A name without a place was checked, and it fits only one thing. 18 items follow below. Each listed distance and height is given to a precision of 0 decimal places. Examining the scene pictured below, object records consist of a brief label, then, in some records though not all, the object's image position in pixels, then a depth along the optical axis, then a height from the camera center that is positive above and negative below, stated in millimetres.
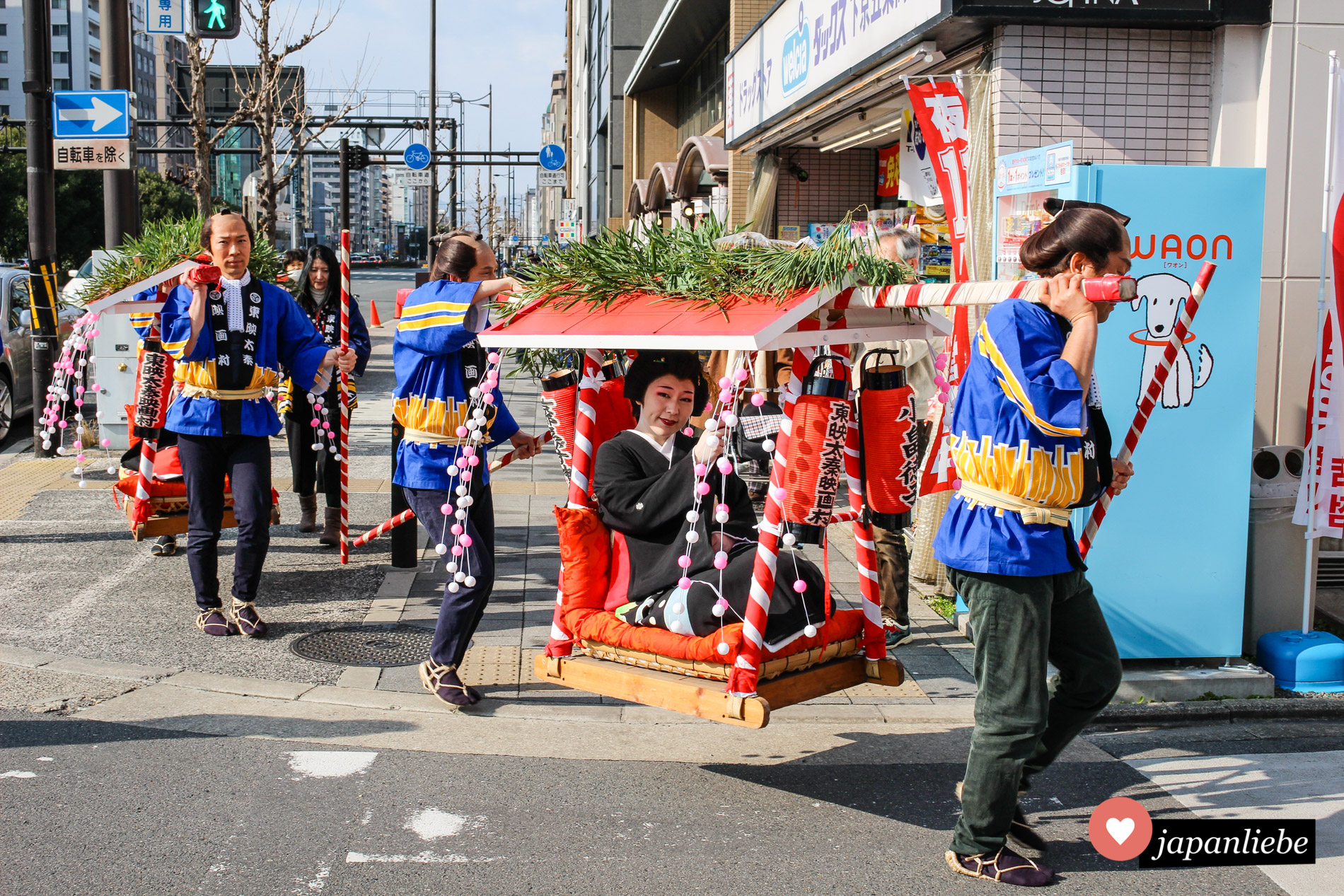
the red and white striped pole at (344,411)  6758 -515
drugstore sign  7293 +2196
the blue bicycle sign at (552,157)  33656 +4966
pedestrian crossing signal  11656 +3033
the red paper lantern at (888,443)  3982 -361
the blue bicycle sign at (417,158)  30000 +4373
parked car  12570 -114
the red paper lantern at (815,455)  3854 -390
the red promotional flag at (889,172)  10773 +1524
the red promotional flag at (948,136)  6340 +1089
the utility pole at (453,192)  42938 +5152
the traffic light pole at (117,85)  11312 +2290
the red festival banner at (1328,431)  5383 -410
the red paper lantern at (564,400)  4840 -279
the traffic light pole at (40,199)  10398 +1147
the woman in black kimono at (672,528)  4039 -707
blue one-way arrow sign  10555 +1884
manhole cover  5605 -1545
